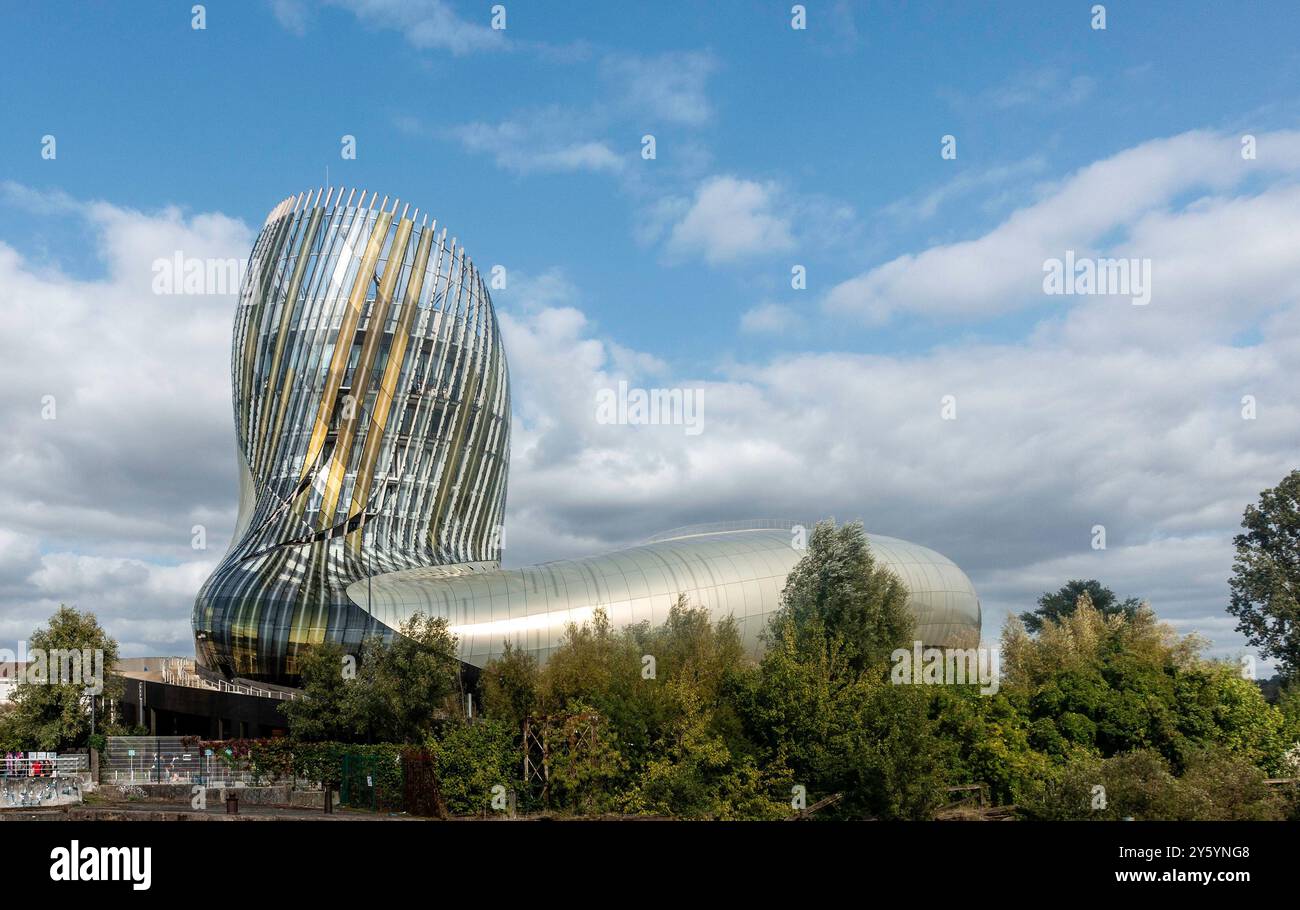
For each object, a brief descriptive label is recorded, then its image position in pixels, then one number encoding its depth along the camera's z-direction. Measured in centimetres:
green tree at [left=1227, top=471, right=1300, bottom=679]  6819
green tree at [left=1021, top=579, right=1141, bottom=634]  11152
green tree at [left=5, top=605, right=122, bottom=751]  4475
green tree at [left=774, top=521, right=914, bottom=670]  3806
